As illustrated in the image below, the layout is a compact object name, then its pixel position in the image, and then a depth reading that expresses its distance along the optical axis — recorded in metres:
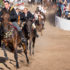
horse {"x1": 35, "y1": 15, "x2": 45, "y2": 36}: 23.10
